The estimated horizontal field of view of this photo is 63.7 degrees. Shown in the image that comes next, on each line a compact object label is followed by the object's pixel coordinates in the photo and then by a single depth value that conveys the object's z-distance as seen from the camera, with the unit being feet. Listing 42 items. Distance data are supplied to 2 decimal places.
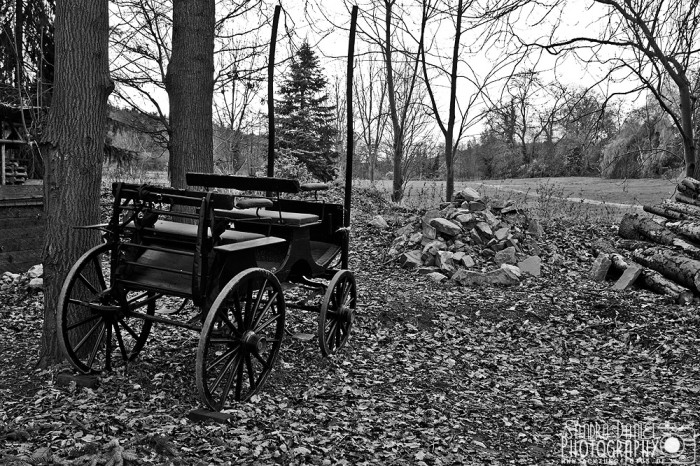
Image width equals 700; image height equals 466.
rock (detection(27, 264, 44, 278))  22.91
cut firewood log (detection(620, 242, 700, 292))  24.20
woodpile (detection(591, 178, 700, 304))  24.63
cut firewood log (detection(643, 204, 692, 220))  31.94
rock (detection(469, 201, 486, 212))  34.37
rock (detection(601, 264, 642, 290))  25.71
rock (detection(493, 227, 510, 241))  31.28
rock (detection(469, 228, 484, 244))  31.37
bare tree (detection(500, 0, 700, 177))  35.35
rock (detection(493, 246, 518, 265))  29.14
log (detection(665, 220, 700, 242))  28.81
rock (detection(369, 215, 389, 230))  38.11
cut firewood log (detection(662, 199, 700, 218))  31.45
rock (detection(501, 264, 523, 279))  27.10
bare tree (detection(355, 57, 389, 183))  75.25
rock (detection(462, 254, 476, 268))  28.73
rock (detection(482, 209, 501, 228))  32.53
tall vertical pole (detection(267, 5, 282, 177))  25.13
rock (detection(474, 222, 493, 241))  31.50
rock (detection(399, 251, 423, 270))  29.91
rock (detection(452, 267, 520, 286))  26.76
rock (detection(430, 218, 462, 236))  31.42
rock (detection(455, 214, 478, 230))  32.53
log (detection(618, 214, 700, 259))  28.04
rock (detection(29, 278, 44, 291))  21.44
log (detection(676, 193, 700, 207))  33.12
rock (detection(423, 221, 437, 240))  31.78
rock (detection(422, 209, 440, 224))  33.06
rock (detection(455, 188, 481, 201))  35.19
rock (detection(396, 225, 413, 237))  33.78
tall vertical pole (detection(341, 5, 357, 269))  20.69
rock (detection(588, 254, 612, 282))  27.58
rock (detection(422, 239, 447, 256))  30.11
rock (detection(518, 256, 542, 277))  28.17
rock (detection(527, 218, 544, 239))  33.85
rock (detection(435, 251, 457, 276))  28.27
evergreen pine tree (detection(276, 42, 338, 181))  85.40
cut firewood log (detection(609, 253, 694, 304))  23.65
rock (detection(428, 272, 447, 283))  27.58
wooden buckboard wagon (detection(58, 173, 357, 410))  11.62
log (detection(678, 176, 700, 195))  33.47
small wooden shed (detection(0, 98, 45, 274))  25.61
